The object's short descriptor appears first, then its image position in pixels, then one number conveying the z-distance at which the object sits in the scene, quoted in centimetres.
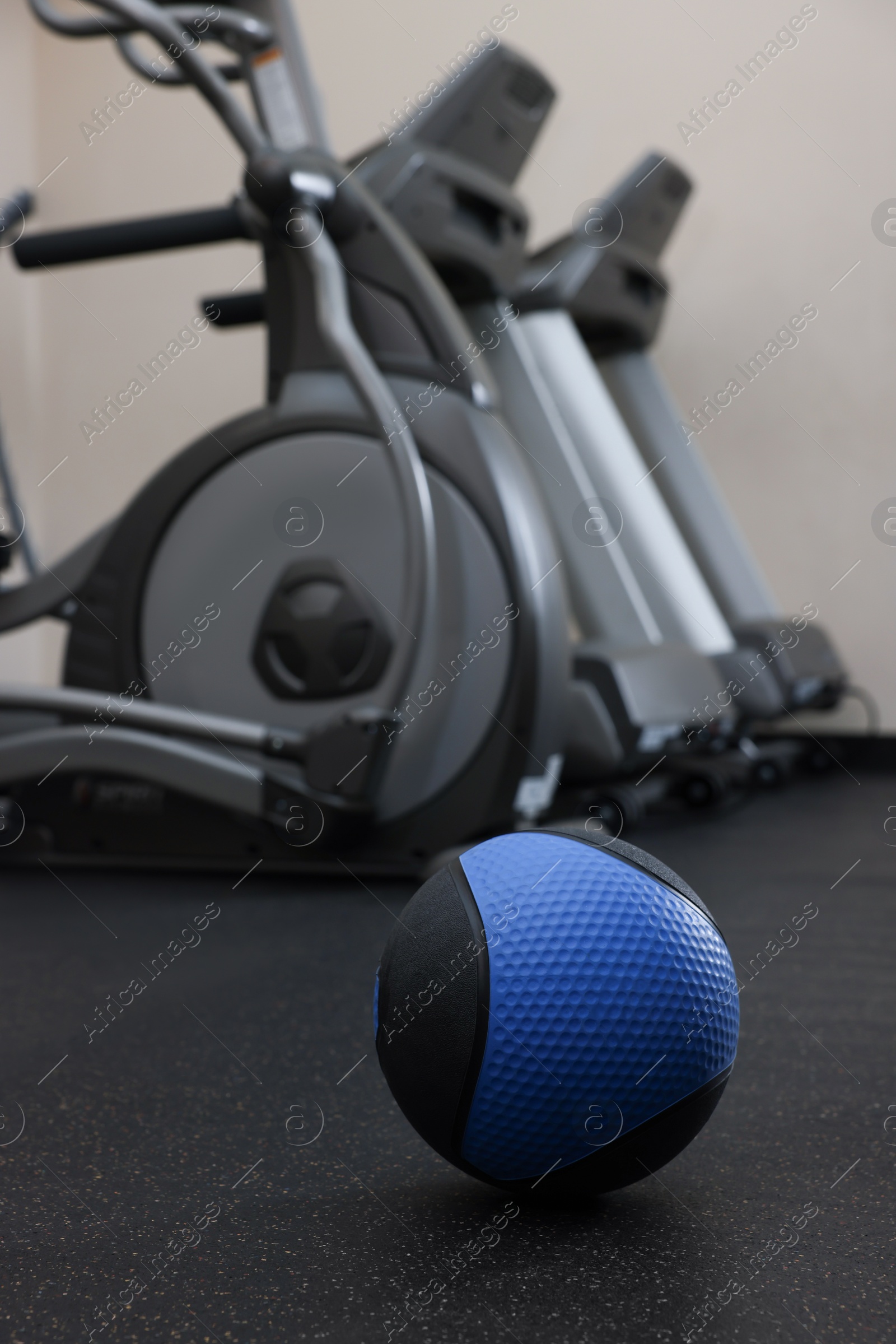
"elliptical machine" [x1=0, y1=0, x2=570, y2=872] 444
